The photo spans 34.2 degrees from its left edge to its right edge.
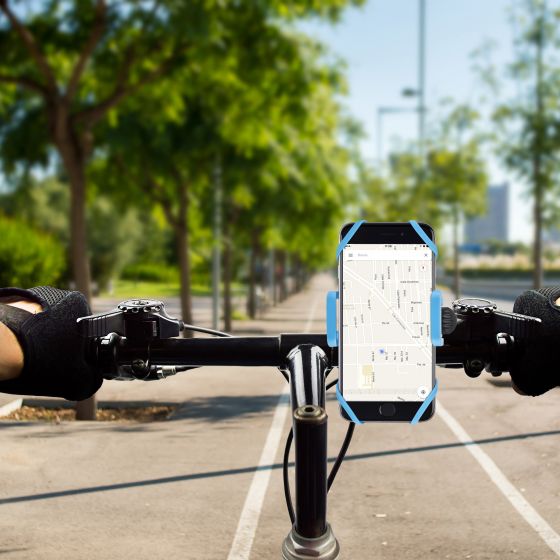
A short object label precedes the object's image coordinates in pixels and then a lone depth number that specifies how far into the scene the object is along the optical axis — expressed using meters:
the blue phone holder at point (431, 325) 1.23
